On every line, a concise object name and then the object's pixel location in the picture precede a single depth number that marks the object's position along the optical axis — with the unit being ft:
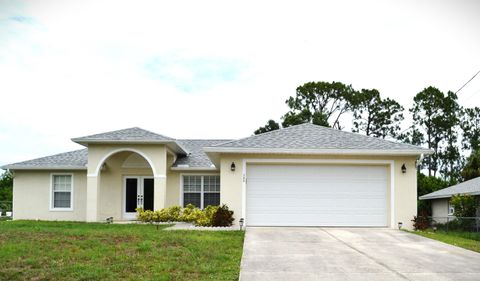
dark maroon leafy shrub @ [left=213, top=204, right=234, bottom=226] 54.49
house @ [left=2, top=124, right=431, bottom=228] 55.98
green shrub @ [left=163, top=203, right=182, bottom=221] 61.38
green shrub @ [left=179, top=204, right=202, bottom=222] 60.04
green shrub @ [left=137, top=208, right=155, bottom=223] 59.88
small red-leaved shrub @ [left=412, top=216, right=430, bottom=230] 54.80
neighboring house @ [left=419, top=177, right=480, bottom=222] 68.64
